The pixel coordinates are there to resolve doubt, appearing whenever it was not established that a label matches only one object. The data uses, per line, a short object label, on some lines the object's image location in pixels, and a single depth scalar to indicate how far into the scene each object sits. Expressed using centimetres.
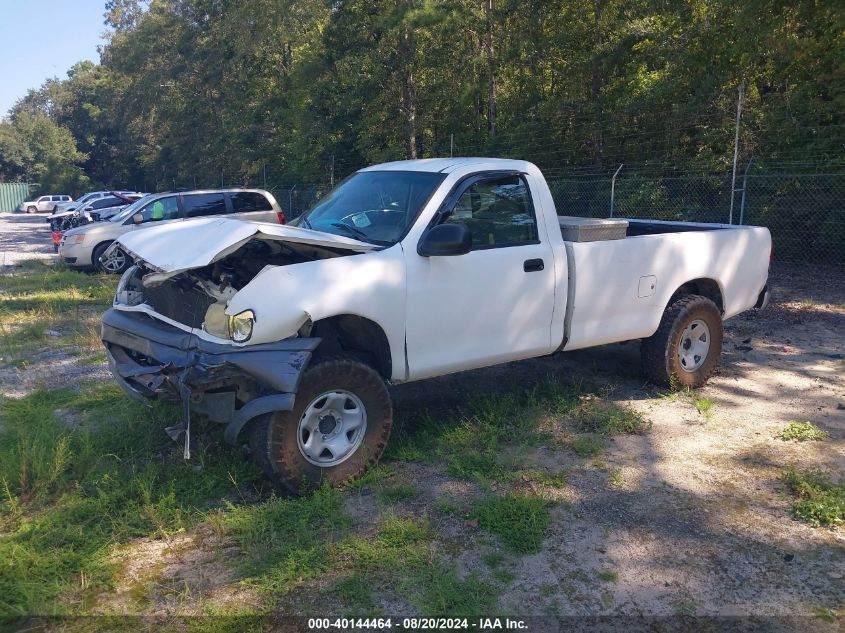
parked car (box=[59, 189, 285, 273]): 1509
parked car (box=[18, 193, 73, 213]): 5703
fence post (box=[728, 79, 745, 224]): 1217
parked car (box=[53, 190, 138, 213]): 3674
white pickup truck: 420
